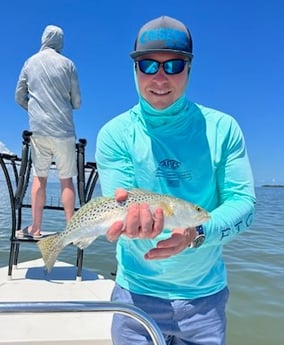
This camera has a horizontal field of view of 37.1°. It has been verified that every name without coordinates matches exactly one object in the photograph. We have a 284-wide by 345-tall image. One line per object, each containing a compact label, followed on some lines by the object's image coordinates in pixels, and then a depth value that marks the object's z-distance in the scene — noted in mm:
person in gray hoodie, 4395
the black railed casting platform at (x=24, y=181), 4273
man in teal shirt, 1766
